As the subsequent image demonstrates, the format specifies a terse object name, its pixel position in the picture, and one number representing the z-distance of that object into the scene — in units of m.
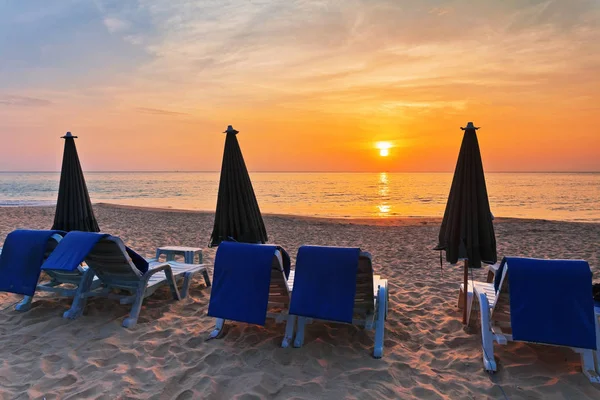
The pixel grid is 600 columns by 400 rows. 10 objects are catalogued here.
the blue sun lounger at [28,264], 4.27
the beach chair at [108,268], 3.84
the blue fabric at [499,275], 3.21
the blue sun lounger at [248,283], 3.52
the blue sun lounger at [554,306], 2.96
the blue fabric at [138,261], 4.32
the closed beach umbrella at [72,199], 5.59
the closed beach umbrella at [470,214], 3.78
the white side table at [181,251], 5.93
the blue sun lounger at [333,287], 3.38
